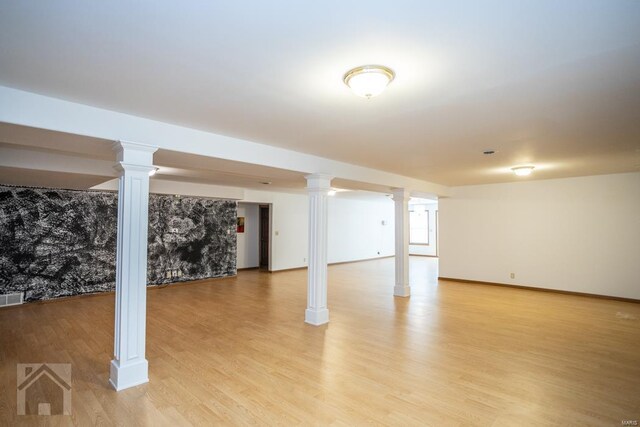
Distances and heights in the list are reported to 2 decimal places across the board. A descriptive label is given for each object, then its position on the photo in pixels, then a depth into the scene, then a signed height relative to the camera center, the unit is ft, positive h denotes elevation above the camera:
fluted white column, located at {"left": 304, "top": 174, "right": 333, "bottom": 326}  15.65 -1.05
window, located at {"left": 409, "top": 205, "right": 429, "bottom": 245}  47.55 -0.06
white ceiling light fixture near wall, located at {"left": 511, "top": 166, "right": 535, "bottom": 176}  17.66 +3.06
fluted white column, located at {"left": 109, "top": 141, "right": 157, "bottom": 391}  9.36 -1.30
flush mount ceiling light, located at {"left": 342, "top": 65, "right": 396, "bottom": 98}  6.57 +3.04
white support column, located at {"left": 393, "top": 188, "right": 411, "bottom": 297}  21.76 -1.40
